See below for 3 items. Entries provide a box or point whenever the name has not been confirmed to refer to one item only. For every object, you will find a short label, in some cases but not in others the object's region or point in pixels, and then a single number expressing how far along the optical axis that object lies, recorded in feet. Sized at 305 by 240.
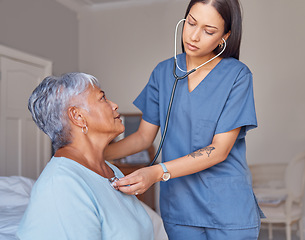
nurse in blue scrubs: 3.89
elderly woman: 2.91
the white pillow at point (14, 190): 7.14
